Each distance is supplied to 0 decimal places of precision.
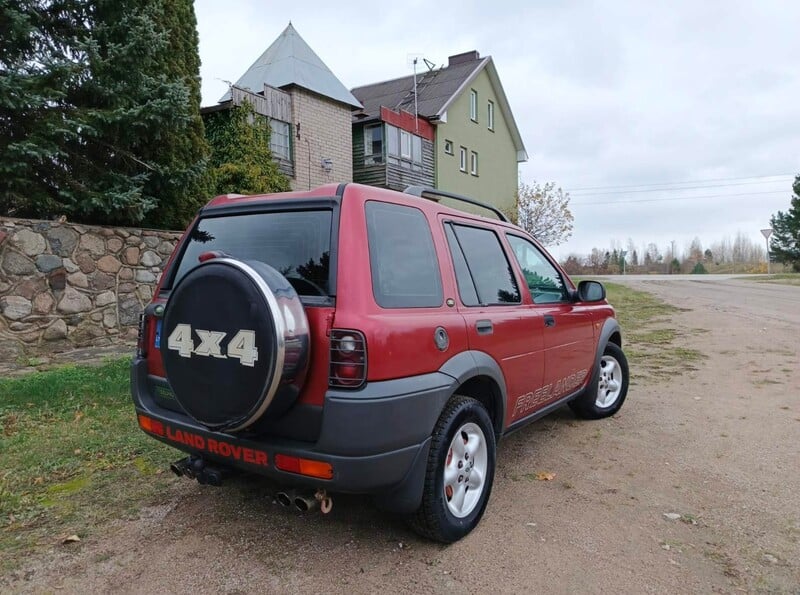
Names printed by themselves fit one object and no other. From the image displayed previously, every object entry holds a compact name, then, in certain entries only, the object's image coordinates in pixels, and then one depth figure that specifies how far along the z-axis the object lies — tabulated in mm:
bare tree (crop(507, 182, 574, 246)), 28312
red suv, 2357
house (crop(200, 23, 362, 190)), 17594
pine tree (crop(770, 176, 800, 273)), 45594
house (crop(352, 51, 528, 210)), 22281
